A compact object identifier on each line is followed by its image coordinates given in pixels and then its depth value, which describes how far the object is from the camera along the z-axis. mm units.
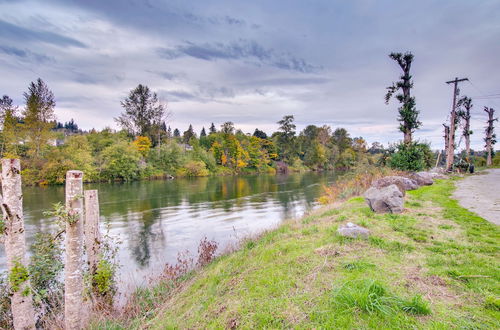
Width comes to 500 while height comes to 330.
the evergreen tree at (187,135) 78569
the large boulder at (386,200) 7773
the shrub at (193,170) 46031
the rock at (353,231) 5441
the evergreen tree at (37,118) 31688
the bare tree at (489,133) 31172
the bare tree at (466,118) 28867
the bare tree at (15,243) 3449
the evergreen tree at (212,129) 86012
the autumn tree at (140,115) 49156
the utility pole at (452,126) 20230
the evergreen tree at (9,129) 29766
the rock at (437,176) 17453
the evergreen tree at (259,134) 75812
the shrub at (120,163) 35281
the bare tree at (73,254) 3775
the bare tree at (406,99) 17656
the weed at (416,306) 2793
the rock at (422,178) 14156
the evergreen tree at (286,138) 70562
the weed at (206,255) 6863
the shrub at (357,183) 15256
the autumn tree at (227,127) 66625
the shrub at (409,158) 16891
